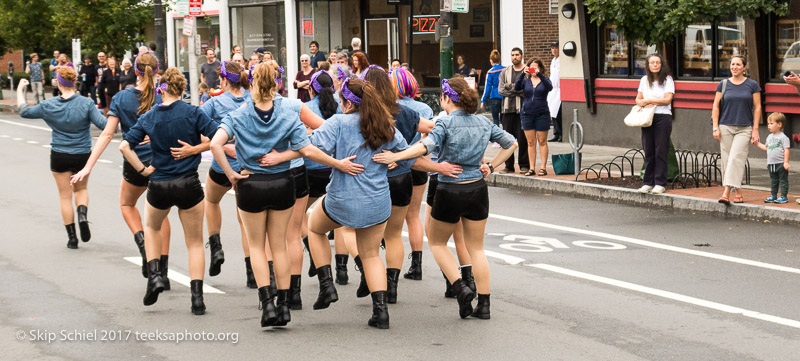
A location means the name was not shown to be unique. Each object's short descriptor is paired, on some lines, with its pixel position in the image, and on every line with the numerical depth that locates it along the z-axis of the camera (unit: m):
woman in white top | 13.55
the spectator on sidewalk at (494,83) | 20.58
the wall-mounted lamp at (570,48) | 21.12
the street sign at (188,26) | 26.45
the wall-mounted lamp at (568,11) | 20.97
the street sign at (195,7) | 26.80
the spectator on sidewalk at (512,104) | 16.59
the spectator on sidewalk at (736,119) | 12.65
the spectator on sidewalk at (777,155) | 12.47
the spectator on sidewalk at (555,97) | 22.22
